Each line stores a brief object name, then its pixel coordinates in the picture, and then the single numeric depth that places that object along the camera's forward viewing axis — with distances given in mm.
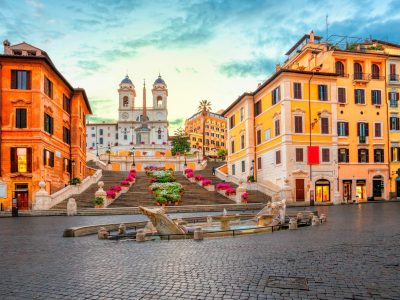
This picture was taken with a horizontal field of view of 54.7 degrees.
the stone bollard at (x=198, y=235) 13305
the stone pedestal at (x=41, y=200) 28922
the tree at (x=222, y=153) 101612
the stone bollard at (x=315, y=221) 17717
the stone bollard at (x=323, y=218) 18719
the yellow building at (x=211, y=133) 139000
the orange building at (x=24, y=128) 32688
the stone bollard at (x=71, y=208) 27016
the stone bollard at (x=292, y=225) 16234
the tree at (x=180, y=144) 103375
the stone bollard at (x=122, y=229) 15344
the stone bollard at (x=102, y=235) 13750
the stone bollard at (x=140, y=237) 13219
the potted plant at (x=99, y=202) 29556
